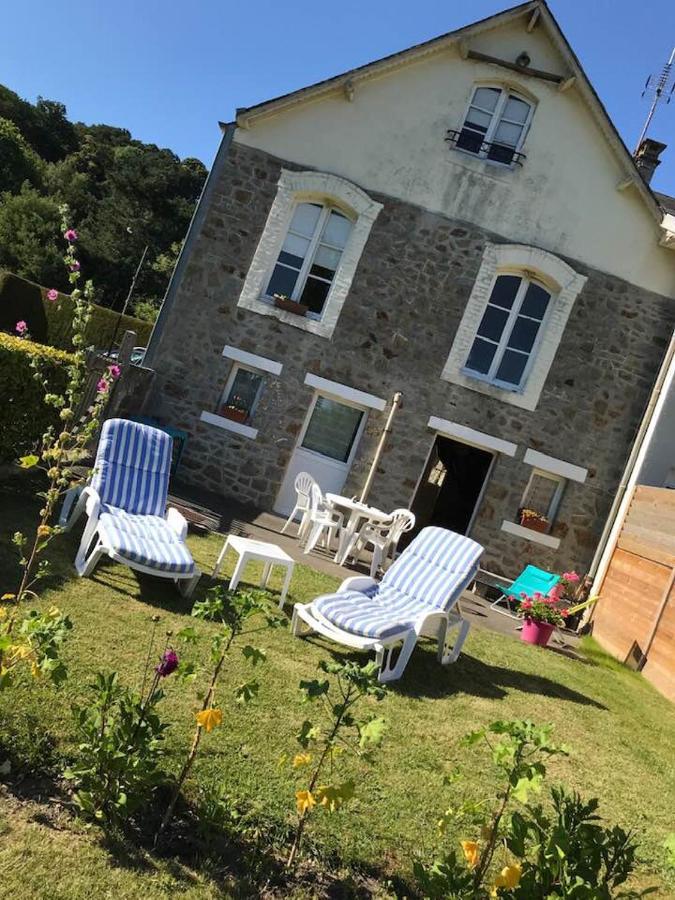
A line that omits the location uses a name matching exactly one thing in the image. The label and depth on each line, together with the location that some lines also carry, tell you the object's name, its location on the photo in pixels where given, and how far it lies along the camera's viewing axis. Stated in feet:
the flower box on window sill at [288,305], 39.19
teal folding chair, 34.78
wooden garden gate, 29.04
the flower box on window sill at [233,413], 38.99
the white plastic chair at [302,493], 34.01
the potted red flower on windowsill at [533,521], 39.42
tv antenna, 54.60
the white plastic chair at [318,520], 31.94
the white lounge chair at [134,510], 18.74
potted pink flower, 28.63
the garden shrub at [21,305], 67.40
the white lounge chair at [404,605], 18.21
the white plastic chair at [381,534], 31.48
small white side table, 20.42
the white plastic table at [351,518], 31.60
